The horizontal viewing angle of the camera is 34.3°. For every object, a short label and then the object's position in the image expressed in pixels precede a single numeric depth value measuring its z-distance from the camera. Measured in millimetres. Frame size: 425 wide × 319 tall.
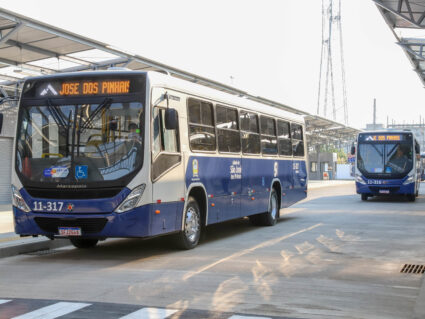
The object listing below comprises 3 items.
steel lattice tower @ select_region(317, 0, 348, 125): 60438
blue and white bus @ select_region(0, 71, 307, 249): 10555
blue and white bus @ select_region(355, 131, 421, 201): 28641
